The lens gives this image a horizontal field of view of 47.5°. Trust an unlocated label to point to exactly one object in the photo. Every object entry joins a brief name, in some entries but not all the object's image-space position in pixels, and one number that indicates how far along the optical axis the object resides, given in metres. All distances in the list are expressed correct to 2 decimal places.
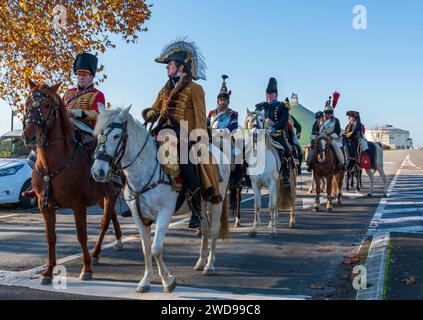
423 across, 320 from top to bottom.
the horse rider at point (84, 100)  7.57
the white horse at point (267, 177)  10.55
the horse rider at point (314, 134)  15.19
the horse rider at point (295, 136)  12.50
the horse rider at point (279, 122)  11.40
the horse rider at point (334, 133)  15.45
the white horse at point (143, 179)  5.83
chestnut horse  6.73
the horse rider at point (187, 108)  6.60
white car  13.93
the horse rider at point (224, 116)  11.16
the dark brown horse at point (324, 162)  15.01
